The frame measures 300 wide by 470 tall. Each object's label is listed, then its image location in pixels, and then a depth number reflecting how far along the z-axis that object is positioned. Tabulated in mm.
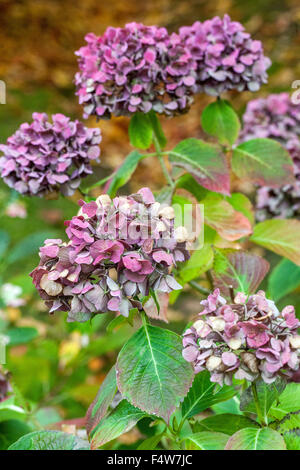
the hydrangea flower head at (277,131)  1524
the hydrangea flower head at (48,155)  1256
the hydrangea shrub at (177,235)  1048
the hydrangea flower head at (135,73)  1280
